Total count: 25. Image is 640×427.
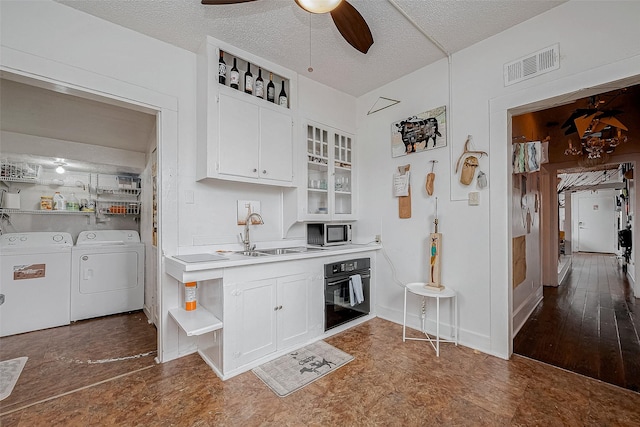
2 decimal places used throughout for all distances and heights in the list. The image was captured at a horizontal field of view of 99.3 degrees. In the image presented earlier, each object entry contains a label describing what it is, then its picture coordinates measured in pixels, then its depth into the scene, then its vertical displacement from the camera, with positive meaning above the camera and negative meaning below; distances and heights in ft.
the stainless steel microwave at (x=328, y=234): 10.28 -0.68
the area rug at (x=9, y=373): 6.28 -3.99
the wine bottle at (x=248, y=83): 8.41 +4.15
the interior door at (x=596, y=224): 30.60 -1.16
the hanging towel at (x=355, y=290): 9.60 -2.63
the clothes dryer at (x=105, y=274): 10.88 -2.38
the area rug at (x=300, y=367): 6.37 -3.93
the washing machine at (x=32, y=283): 9.50 -2.35
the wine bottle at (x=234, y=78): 8.13 +4.16
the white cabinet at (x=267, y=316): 6.82 -2.78
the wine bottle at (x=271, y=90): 9.16 +4.30
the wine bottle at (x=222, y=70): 7.85 +4.26
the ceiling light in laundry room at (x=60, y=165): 12.24 +2.41
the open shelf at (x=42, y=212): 11.04 +0.28
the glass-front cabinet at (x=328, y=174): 10.13 +1.68
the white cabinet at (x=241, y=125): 7.68 +2.82
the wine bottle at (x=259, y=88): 8.71 +4.15
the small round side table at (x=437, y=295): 7.93 -2.32
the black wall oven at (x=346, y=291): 8.98 -2.64
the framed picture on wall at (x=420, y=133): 9.05 +2.94
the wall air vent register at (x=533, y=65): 6.75 +3.91
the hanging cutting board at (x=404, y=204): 9.85 +0.43
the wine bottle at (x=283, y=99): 9.35 +4.05
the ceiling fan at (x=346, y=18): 4.61 +4.13
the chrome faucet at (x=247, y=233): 9.05 -0.54
